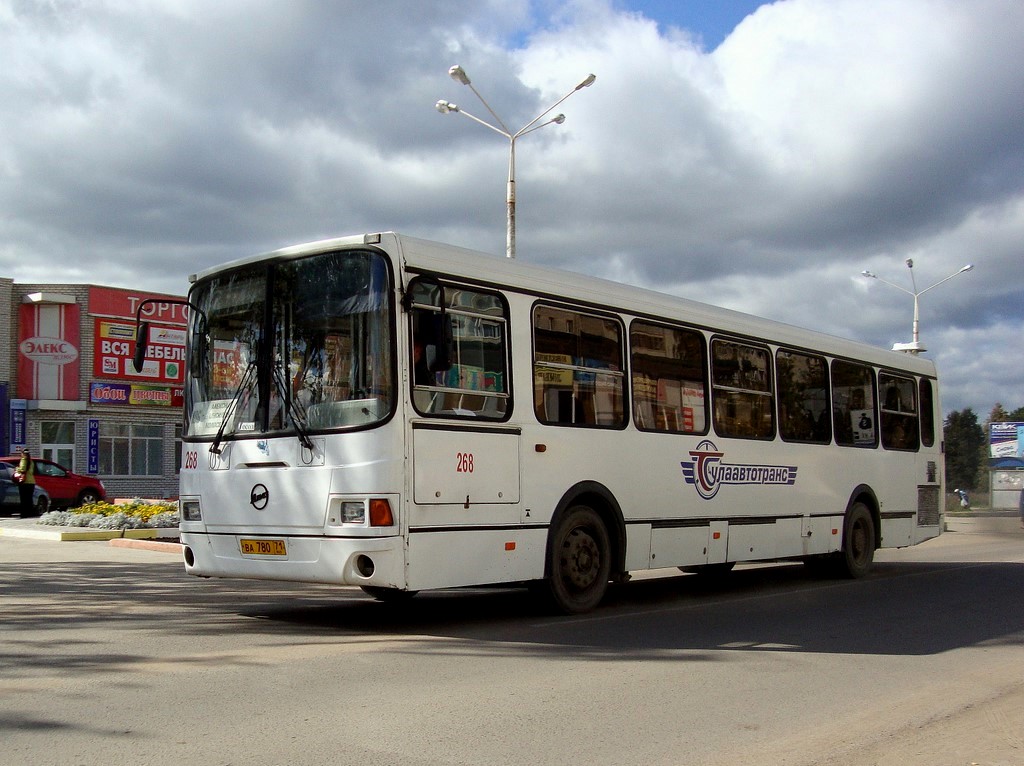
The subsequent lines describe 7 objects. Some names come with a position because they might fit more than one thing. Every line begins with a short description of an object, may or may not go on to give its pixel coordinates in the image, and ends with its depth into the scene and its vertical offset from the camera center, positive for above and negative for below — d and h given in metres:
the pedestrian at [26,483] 26.67 +0.07
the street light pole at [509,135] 20.05 +6.74
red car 30.25 -0.01
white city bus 8.23 +0.45
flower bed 19.95 -0.62
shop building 41.34 +3.95
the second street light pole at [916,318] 37.50 +5.40
